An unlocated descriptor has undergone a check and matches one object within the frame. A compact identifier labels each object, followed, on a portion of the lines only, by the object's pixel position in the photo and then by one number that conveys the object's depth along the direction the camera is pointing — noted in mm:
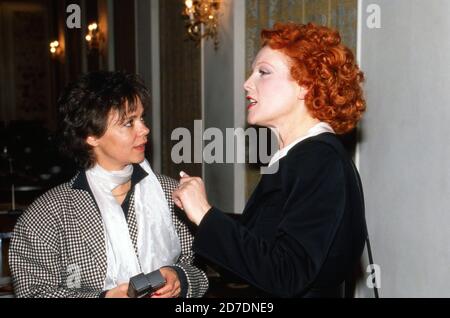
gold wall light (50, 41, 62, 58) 11766
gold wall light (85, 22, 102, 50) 9594
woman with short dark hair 1860
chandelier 5094
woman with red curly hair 1337
